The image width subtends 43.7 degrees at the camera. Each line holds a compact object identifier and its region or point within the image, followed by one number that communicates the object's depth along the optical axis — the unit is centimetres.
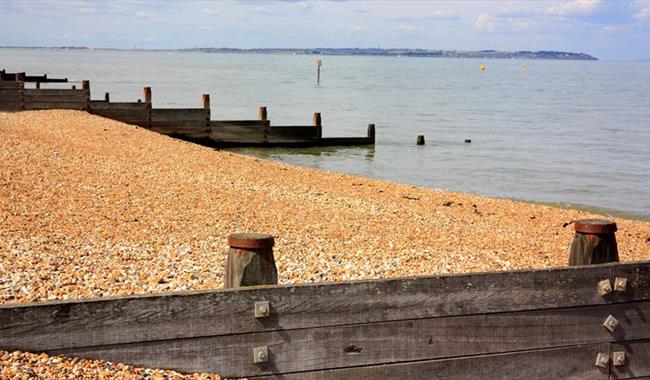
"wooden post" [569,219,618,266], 522
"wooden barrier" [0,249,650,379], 426
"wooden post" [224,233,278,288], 440
